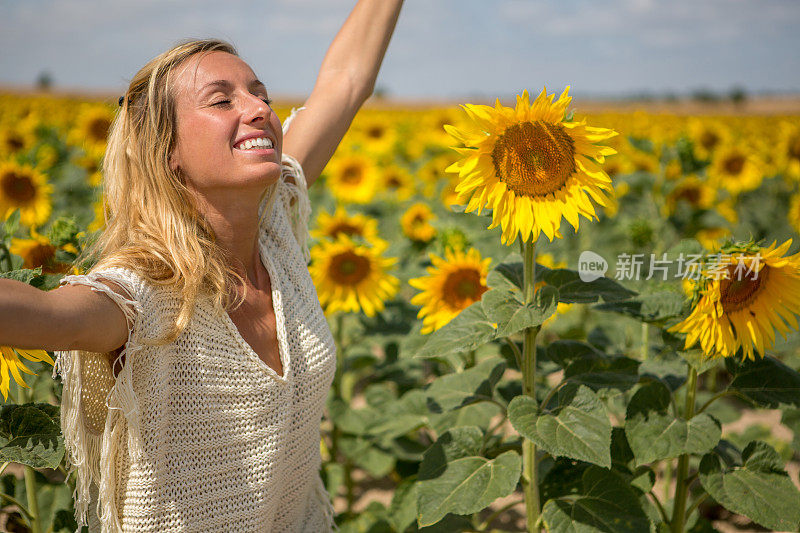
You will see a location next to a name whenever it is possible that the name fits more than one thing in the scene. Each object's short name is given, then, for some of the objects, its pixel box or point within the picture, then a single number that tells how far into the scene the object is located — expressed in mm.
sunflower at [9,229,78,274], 2115
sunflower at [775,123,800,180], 5391
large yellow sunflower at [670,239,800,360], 1708
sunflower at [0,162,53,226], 3971
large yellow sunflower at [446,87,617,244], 1546
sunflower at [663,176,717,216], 4285
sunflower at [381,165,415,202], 5402
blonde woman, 1471
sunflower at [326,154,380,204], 5195
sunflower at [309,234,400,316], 2980
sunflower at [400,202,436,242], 3459
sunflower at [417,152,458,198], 5633
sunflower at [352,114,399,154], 6581
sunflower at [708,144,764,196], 4973
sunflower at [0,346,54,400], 1601
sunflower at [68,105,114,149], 5574
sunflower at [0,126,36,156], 5645
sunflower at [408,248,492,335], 2363
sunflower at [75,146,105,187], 5144
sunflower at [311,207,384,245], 3311
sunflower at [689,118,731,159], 5398
